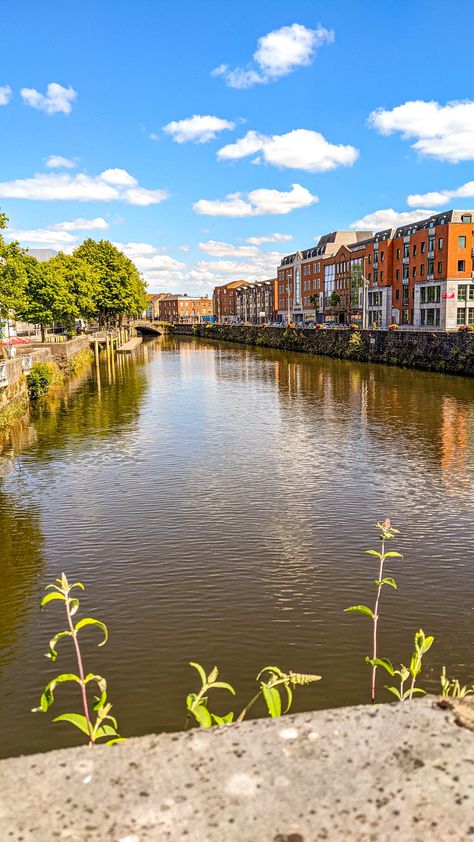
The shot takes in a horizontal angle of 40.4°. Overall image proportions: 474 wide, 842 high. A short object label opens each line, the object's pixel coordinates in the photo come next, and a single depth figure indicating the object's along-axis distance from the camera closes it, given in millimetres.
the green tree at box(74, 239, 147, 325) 96875
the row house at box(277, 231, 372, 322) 119250
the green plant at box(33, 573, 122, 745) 5426
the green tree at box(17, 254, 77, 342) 57719
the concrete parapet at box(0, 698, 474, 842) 2793
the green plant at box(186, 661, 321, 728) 5188
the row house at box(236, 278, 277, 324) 175125
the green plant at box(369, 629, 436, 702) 6953
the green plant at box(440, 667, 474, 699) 8409
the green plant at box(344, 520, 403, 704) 6934
